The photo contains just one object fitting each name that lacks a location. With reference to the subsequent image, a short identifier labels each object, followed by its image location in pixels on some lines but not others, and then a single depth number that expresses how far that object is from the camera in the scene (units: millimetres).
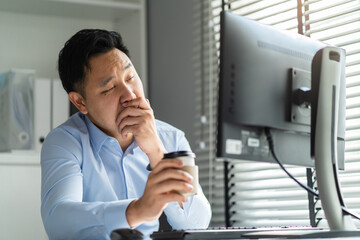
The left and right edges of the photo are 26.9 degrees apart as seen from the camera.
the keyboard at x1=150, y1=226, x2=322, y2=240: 1465
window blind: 2364
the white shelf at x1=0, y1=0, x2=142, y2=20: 3153
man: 1859
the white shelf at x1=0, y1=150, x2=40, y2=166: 2868
